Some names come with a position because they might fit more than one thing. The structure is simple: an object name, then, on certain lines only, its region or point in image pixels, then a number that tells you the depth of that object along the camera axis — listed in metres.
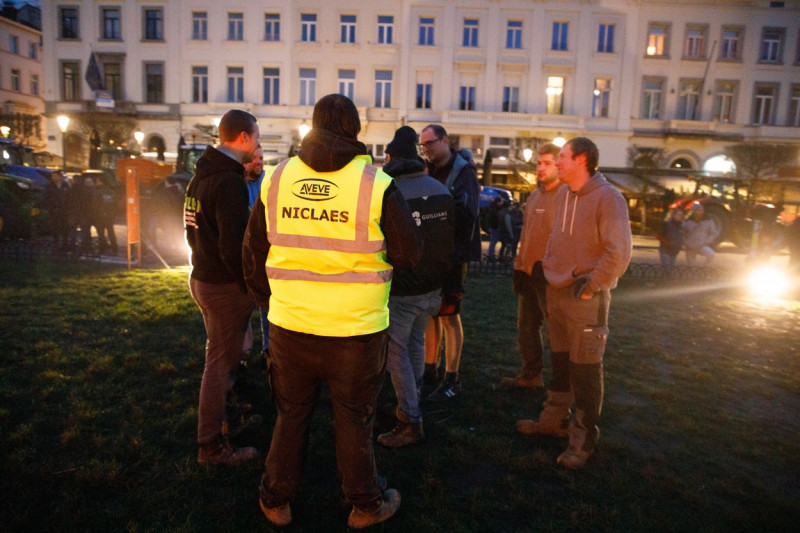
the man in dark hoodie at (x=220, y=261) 3.04
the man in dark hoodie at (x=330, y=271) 2.37
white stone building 31.80
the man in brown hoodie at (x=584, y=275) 3.34
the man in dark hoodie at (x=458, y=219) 4.26
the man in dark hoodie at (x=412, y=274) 3.47
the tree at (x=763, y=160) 23.83
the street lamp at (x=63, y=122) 16.98
